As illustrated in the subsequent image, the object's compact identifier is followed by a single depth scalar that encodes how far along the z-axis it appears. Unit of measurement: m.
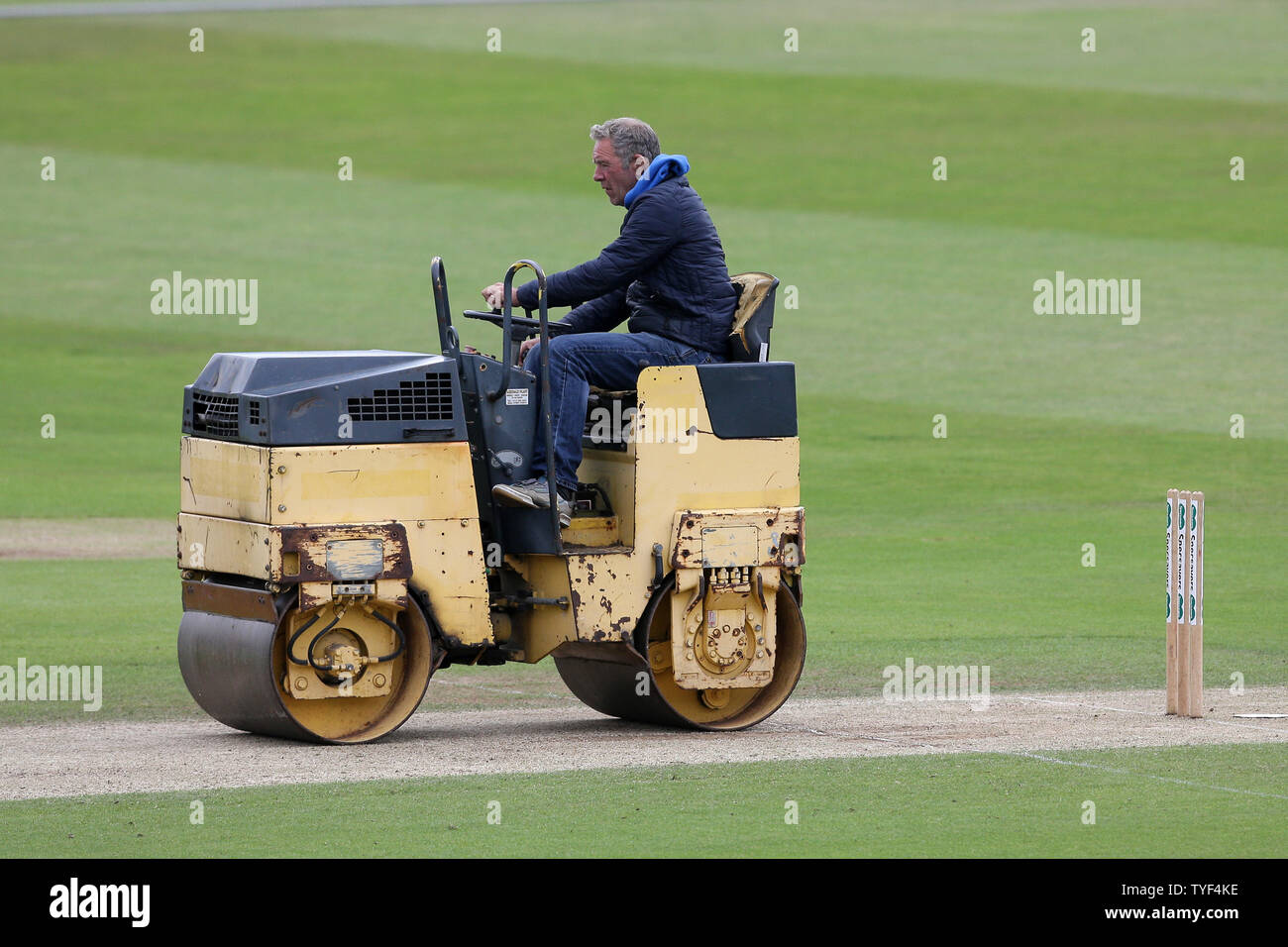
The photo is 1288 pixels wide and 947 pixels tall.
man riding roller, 10.97
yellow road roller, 10.52
